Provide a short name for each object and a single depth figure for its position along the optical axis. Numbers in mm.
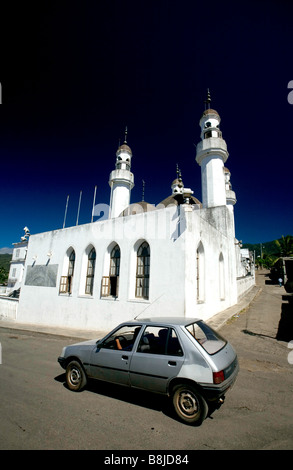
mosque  9430
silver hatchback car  3215
